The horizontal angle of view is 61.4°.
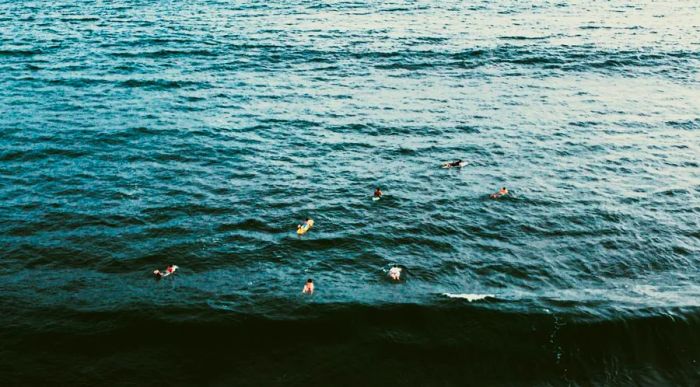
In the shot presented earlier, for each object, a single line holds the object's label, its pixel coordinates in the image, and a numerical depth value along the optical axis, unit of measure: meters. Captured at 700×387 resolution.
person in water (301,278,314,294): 31.09
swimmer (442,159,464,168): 47.09
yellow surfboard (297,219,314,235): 36.91
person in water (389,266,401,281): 32.72
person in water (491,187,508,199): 42.31
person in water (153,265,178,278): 32.03
